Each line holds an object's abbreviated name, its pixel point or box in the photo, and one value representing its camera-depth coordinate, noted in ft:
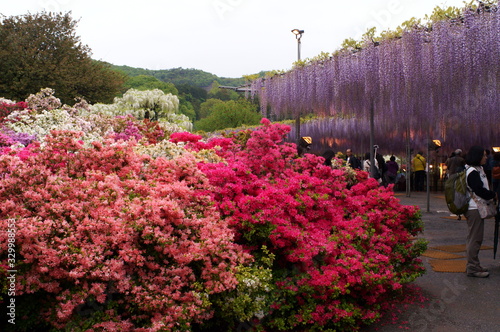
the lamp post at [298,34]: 72.18
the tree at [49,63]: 79.87
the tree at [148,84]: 227.20
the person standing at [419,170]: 74.86
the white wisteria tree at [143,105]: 55.21
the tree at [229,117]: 168.14
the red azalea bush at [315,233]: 13.71
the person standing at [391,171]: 74.95
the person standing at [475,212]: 19.71
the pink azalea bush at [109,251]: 10.27
